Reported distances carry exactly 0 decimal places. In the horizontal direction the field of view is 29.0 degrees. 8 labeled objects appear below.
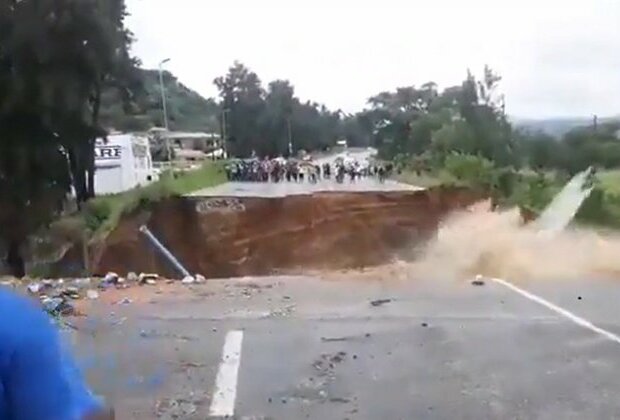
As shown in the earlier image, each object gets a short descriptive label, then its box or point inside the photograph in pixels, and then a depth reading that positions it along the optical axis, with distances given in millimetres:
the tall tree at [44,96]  34719
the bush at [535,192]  32312
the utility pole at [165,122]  78812
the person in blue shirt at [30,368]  1646
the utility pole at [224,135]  88969
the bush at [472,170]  41312
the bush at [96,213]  40394
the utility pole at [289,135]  90406
